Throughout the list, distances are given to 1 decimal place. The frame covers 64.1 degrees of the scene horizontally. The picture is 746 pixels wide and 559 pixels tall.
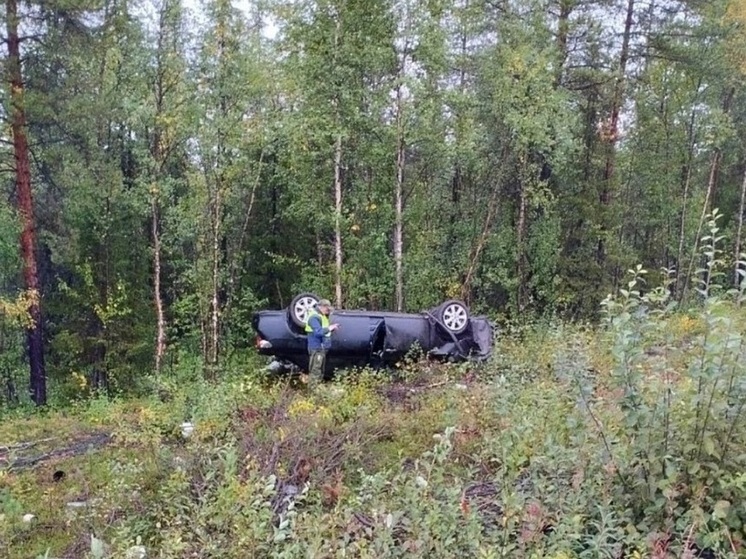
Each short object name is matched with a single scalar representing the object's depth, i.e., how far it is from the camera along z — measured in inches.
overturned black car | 379.6
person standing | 350.0
